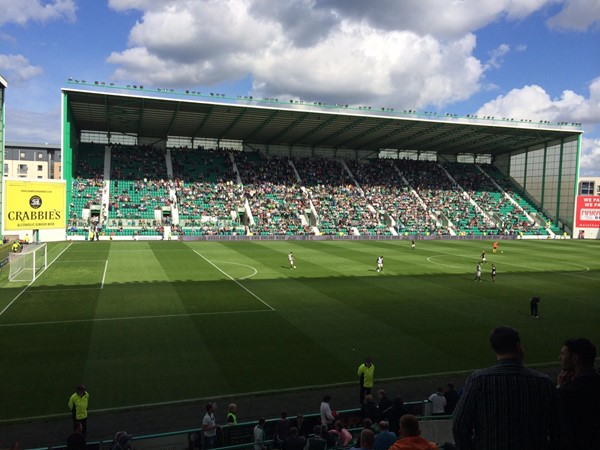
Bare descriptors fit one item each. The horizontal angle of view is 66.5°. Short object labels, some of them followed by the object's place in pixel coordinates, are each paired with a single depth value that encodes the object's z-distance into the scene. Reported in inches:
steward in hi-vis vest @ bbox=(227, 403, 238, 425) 422.0
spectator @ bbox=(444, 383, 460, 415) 438.6
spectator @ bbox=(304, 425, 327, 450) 331.7
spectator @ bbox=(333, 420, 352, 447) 362.4
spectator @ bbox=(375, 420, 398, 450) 250.1
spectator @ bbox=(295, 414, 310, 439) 393.4
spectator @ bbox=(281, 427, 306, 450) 324.8
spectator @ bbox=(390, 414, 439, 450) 151.8
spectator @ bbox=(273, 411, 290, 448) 376.5
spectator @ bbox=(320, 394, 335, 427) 400.8
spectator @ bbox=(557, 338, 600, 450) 130.2
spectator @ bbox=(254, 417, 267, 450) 384.8
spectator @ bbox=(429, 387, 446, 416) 428.1
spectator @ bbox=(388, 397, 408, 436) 389.1
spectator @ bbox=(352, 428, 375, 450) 210.8
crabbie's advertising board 1352.1
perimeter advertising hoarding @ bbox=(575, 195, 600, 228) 2765.7
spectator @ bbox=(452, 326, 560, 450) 125.8
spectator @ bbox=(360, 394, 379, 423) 401.3
